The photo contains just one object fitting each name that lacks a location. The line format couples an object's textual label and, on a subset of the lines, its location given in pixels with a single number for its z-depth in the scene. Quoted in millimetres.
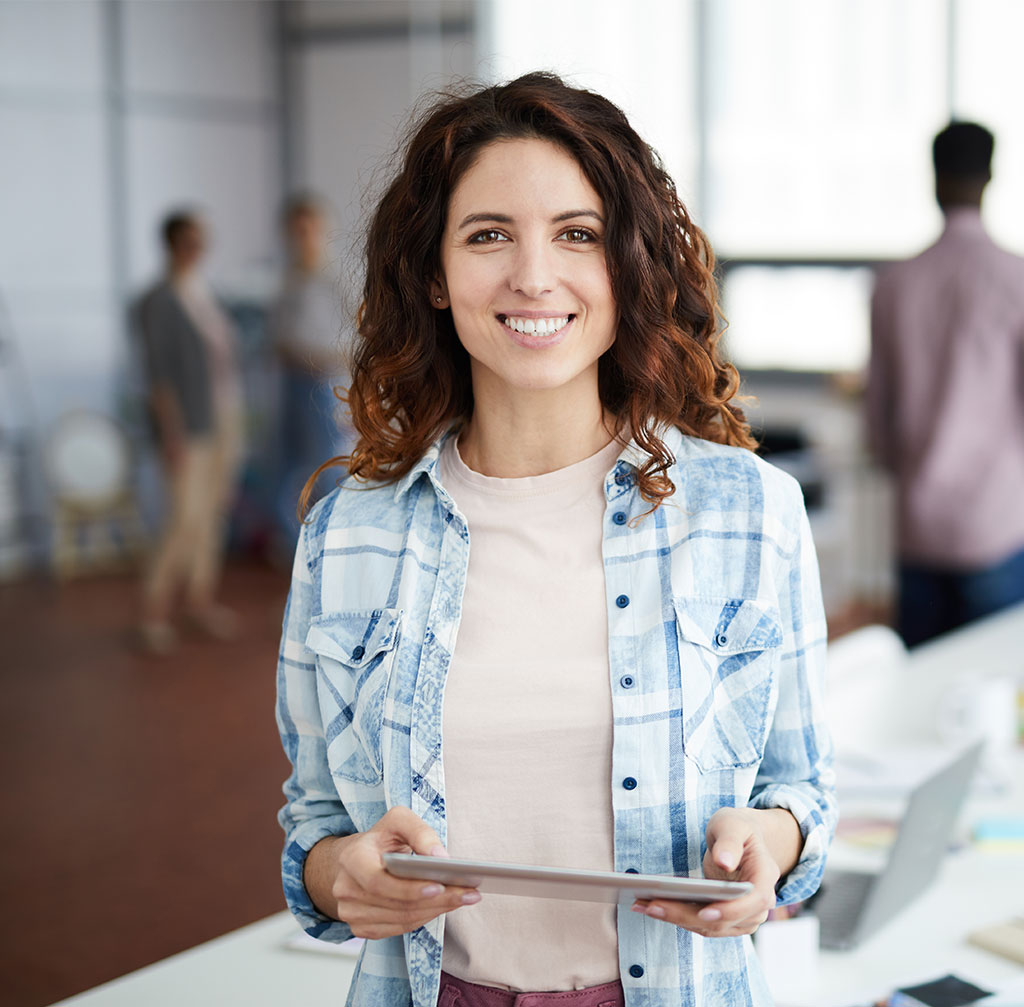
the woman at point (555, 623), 1236
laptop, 1669
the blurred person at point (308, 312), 6320
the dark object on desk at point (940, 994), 1560
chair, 7391
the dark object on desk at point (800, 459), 6164
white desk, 1624
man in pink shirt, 3297
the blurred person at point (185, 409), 5953
